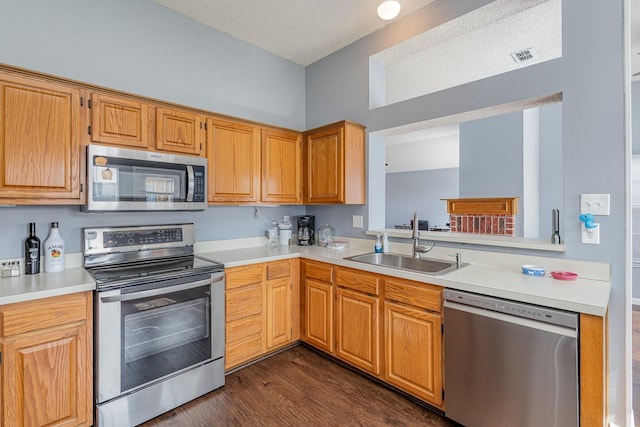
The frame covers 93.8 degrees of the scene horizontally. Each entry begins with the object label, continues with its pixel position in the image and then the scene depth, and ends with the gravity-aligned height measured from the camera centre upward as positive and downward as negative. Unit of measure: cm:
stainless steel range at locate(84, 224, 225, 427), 174 -71
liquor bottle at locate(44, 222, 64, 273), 195 -25
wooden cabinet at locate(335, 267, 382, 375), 221 -82
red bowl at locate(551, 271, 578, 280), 174 -37
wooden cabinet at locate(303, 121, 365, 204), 282 +48
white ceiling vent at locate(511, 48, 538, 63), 306 +165
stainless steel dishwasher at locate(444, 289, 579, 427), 139 -77
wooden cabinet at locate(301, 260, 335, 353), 256 -81
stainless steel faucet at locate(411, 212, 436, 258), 242 -26
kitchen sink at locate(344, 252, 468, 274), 239 -42
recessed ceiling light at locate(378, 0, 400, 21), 218 +150
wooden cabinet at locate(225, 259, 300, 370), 236 -82
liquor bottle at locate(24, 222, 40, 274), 190 -26
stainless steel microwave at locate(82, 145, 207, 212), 195 +23
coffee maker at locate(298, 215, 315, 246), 329 -19
